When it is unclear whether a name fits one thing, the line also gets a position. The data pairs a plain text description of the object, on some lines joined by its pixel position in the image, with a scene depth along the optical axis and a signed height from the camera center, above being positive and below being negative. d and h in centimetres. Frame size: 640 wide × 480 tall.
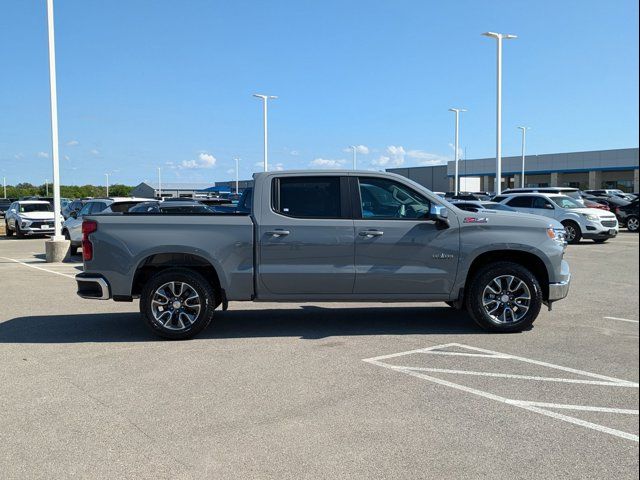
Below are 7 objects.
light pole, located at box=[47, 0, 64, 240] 1786 +258
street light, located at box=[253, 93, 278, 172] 4009 +556
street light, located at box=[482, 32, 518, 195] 2965 +320
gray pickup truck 726 -59
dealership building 6106 +401
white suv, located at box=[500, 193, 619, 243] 2108 -27
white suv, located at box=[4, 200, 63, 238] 2631 -50
